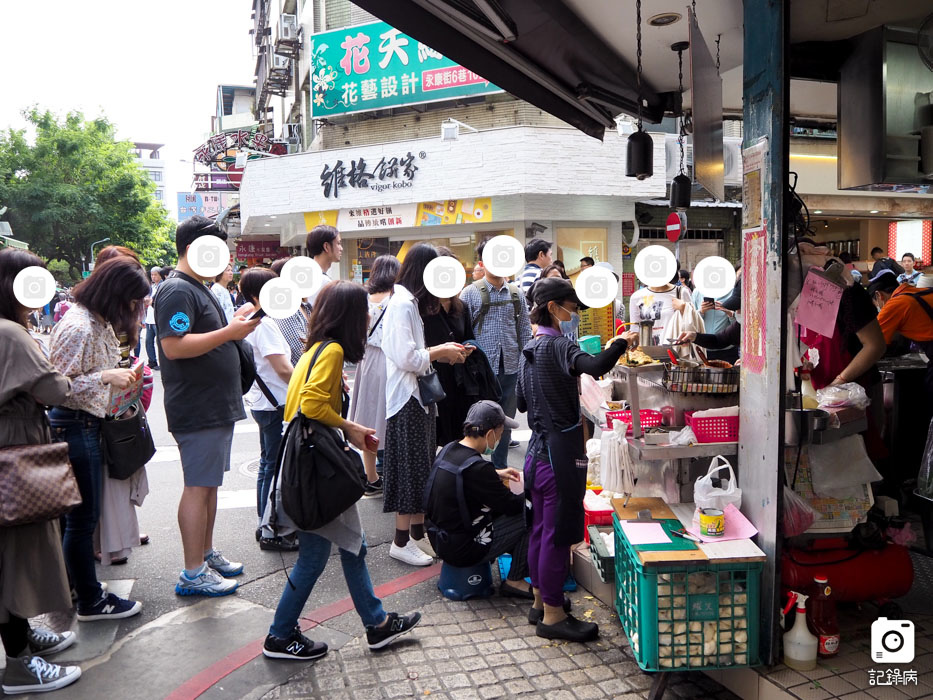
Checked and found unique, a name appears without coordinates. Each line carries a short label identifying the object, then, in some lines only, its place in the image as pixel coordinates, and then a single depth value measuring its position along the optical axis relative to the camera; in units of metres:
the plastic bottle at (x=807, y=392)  3.83
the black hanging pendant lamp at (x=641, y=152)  5.49
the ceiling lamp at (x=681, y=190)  6.42
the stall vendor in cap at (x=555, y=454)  3.68
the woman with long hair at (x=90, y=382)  3.88
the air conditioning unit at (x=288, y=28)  25.25
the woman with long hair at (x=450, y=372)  5.30
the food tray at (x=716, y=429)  3.48
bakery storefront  16.28
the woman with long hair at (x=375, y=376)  5.10
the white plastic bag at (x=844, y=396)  3.70
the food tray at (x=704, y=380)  3.67
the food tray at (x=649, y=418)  3.77
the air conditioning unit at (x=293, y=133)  26.91
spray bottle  3.07
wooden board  3.61
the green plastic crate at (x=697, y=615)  3.04
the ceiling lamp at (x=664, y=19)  4.29
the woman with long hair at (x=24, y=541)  3.25
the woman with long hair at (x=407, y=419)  4.64
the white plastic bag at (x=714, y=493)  3.29
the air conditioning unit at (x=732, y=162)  15.50
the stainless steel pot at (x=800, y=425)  3.19
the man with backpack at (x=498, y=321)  6.14
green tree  32.97
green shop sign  18.41
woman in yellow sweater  3.44
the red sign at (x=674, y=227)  12.32
